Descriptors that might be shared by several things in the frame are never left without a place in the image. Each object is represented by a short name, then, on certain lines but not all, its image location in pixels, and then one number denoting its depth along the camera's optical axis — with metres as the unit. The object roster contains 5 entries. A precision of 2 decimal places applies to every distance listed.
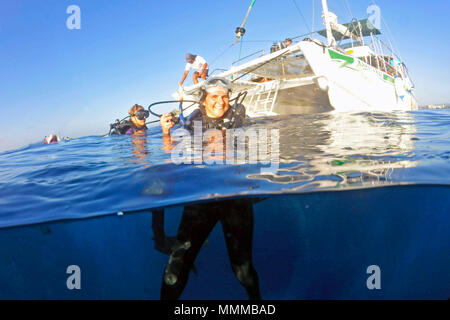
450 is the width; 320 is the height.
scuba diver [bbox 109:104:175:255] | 6.23
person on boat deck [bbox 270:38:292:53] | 12.80
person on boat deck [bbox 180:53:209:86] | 12.52
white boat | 10.62
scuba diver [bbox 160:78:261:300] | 2.62
